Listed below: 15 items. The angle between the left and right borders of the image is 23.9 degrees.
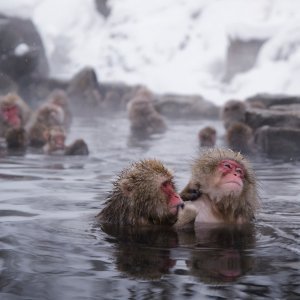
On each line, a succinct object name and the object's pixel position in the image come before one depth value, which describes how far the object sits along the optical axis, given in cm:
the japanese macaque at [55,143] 945
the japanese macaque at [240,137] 1009
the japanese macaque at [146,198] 407
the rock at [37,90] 1791
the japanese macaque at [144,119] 1330
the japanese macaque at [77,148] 920
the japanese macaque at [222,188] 423
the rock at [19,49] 1708
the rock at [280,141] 972
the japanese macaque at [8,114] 1080
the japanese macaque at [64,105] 1361
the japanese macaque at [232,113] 1230
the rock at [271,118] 1045
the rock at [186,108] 1748
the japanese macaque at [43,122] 1018
